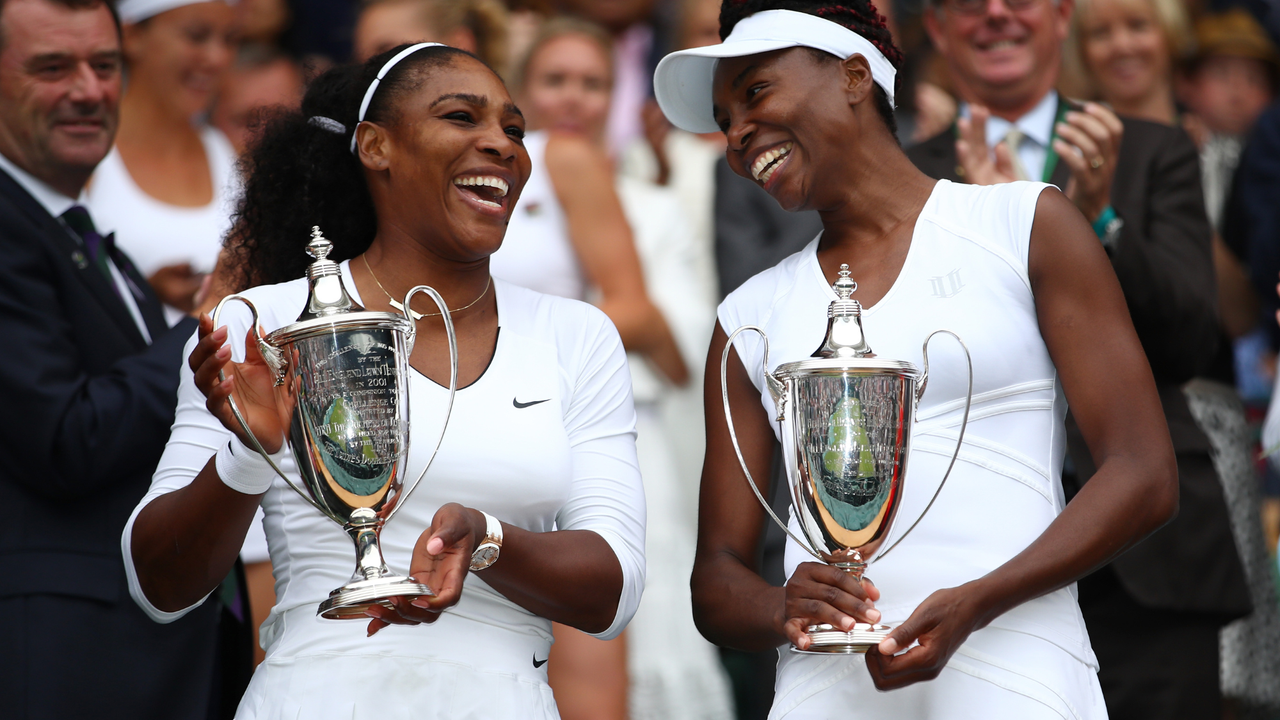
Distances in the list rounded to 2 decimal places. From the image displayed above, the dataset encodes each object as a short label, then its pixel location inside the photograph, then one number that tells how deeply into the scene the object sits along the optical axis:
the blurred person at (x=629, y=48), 11.85
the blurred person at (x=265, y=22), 12.17
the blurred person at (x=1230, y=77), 12.87
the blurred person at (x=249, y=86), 11.23
